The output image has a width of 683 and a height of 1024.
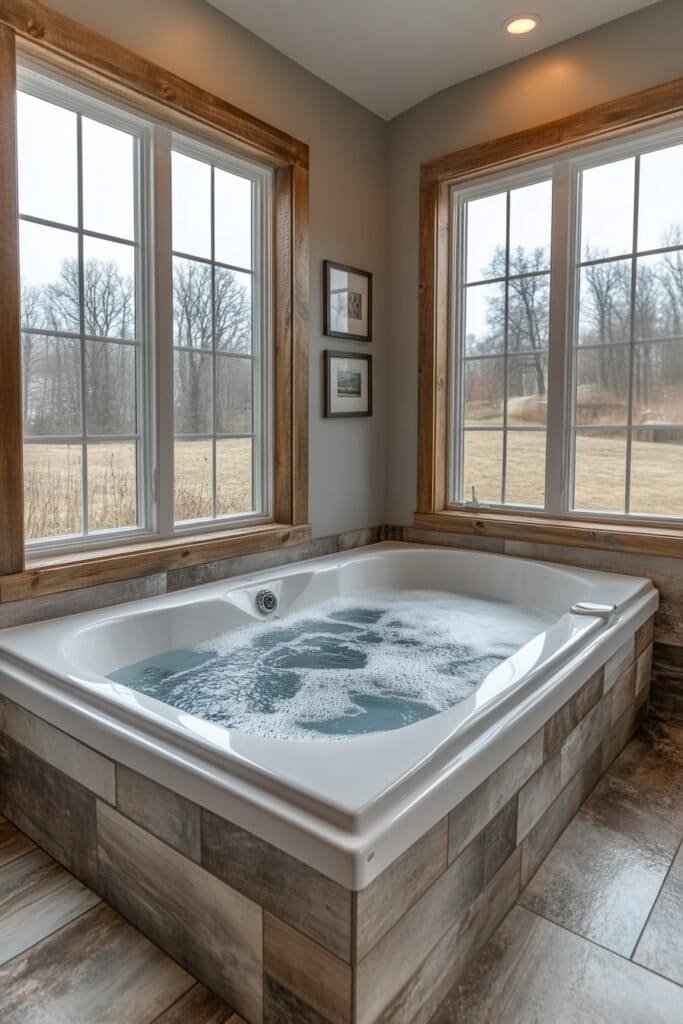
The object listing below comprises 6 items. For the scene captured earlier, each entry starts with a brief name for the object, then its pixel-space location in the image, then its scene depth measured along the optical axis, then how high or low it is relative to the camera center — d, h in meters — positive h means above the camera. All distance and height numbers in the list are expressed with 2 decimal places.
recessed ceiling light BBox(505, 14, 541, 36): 2.55 +1.69
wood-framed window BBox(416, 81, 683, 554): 2.66 +0.55
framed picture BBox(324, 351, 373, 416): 3.11 +0.35
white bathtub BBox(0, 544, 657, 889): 1.07 -0.56
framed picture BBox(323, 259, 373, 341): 3.06 +0.74
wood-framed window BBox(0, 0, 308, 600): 2.05 +0.50
